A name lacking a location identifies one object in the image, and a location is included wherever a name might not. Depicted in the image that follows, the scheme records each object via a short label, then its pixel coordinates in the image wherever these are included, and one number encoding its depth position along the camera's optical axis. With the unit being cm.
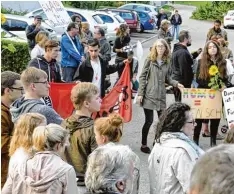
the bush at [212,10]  4191
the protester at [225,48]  1074
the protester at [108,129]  435
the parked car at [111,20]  2369
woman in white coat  423
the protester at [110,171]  321
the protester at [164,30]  1456
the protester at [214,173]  210
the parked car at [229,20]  3497
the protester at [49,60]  728
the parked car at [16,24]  1972
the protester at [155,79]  805
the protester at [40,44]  940
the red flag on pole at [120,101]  854
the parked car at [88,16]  2236
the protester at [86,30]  1319
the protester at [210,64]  820
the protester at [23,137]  415
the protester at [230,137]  421
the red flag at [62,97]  755
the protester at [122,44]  1230
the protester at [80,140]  455
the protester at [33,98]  502
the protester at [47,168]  390
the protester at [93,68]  818
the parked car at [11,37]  1407
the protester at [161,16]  2987
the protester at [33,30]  1388
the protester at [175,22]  2873
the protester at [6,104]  488
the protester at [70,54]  1000
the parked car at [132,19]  3008
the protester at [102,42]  1170
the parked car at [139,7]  3594
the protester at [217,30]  1357
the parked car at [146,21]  3266
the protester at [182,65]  888
